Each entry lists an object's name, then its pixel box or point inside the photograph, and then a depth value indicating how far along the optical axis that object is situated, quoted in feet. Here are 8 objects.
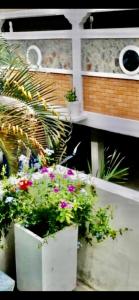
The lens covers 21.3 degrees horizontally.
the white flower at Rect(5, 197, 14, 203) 10.40
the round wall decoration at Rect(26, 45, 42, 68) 30.45
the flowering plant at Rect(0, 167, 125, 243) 10.47
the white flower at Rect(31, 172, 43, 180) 12.08
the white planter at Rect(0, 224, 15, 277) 11.57
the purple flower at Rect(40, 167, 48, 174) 11.87
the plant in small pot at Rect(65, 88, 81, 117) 28.11
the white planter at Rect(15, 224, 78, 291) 10.29
